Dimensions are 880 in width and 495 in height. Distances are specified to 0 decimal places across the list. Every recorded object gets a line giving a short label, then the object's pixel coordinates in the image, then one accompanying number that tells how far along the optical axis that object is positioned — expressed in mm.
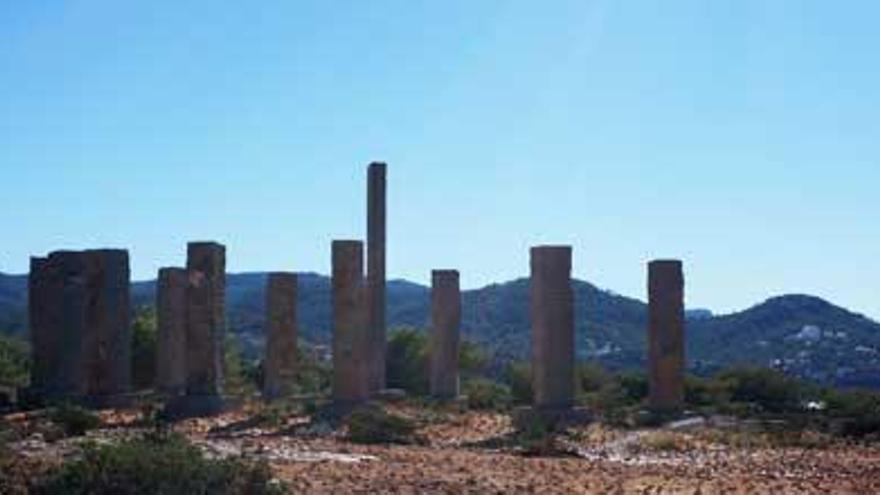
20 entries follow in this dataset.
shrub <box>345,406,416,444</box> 24172
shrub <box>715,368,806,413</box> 35688
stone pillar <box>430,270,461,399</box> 34312
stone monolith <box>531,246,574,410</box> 27812
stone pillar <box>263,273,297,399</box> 34281
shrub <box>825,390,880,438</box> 26797
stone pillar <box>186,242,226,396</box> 29375
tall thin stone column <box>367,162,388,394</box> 35094
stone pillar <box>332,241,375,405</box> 29875
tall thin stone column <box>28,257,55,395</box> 31312
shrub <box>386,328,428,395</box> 40000
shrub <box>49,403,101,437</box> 24641
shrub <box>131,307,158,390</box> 40125
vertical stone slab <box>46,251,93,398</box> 30406
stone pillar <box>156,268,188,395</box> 33656
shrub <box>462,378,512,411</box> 33250
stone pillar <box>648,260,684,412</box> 28359
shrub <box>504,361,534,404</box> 36625
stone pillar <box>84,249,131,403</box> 30641
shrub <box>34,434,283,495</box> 15086
